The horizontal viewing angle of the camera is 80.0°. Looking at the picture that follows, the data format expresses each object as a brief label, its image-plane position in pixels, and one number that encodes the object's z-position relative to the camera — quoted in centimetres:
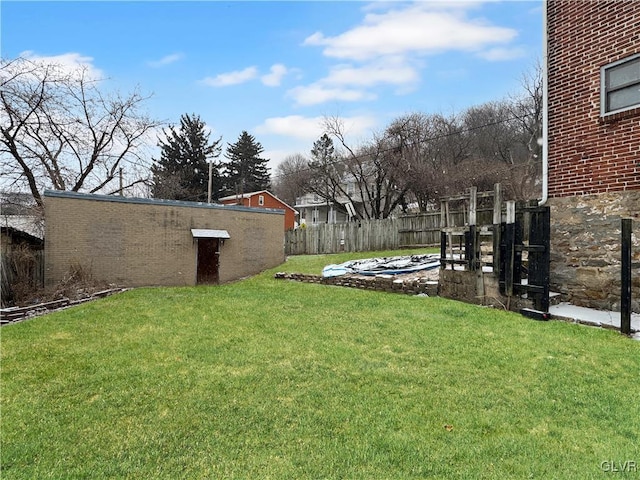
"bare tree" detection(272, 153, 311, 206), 4154
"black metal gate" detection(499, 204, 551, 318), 628
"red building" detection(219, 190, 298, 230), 3388
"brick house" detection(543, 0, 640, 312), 607
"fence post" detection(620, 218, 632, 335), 506
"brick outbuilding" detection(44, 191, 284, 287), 1087
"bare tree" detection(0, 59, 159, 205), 1369
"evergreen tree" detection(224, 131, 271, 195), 4222
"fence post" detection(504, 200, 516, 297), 678
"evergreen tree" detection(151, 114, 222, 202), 3322
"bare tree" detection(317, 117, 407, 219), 2462
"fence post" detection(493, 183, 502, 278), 706
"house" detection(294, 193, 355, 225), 3838
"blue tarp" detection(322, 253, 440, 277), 1062
